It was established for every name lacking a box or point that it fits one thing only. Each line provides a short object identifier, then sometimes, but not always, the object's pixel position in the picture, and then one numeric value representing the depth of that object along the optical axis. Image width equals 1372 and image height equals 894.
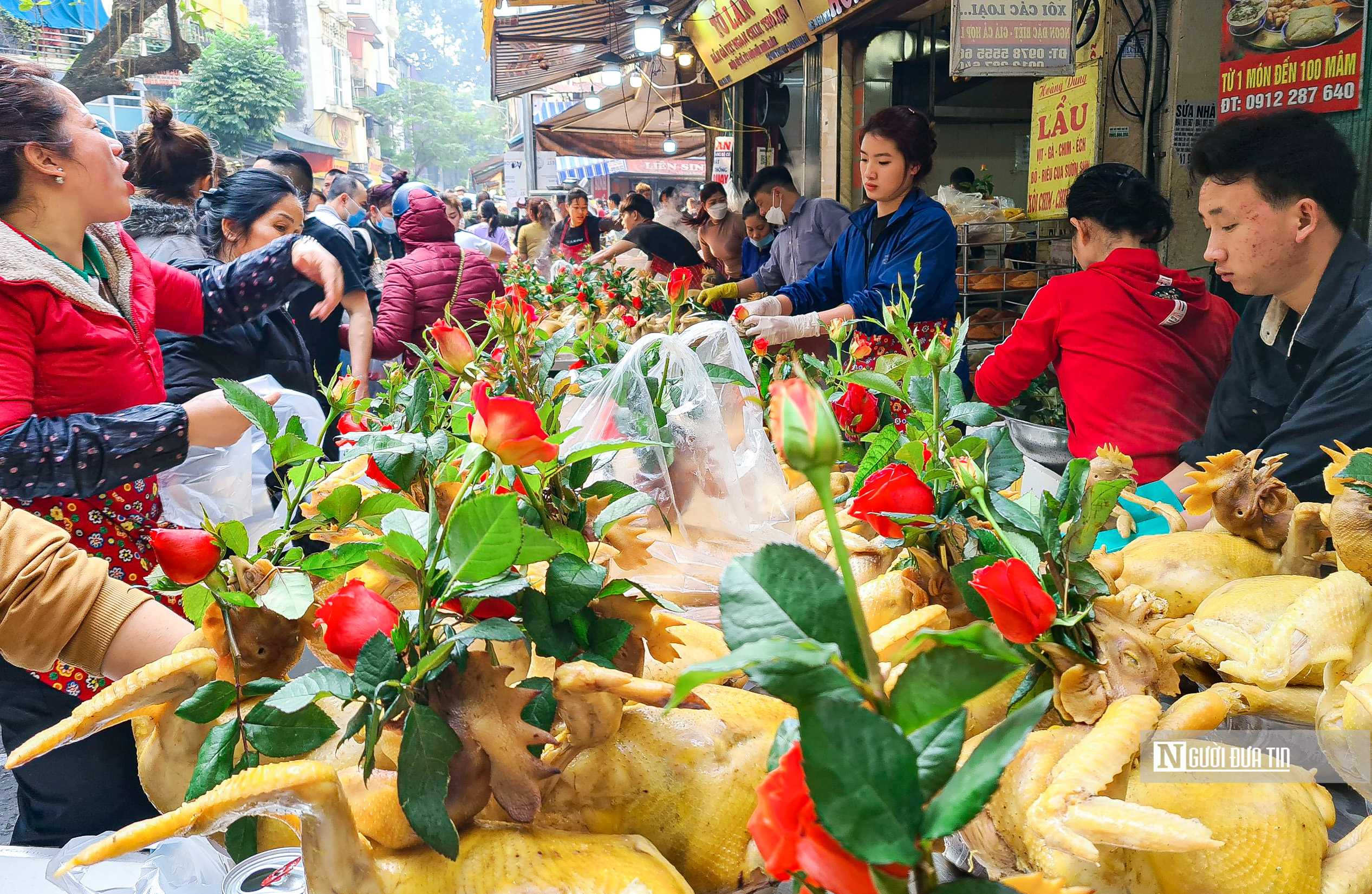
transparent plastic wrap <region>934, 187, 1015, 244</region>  5.18
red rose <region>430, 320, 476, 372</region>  1.55
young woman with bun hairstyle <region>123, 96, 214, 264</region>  3.01
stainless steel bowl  2.67
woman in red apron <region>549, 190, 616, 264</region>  9.59
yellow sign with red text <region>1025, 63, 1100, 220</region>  4.31
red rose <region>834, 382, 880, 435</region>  1.62
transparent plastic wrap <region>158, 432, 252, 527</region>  2.00
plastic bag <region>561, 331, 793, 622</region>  1.52
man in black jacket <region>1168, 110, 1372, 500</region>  1.65
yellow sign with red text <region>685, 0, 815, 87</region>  7.34
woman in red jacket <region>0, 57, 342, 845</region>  1.57
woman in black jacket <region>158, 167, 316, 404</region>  2.72
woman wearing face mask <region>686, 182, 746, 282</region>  7.24
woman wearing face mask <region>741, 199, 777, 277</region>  6.45
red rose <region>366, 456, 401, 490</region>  1.23
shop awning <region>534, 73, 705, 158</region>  12.22
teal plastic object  1.42
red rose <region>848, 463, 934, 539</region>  0.98
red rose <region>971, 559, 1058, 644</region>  0.71
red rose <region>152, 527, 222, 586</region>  0.78
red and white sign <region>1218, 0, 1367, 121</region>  3.27
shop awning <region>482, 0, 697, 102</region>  8.23
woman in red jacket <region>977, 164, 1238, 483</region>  2.37
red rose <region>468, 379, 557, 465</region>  0.68
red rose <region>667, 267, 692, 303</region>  1.89
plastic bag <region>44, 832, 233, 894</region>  0.93
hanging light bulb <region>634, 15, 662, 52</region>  7.47
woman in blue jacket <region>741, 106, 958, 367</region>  2.98
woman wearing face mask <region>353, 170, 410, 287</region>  5.80
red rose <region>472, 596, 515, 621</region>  0.79
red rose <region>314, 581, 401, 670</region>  0.71
